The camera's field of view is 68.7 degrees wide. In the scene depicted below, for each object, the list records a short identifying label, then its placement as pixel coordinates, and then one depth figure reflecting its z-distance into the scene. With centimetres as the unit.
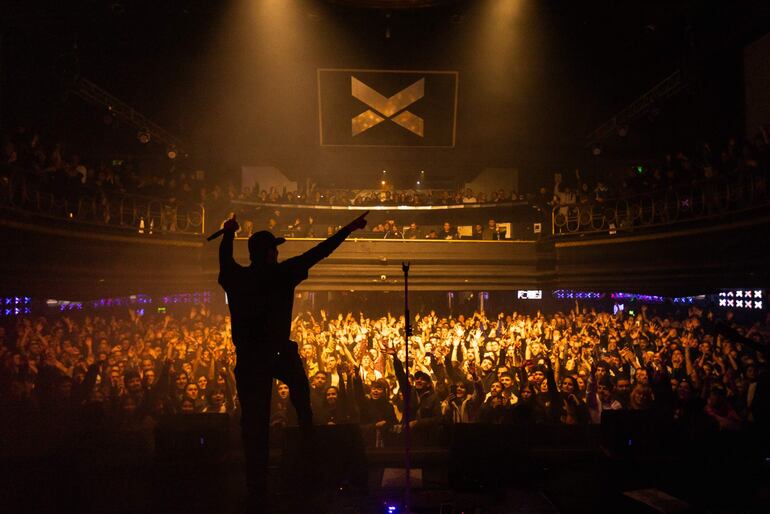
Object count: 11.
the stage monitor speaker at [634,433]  325
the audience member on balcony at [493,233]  1217
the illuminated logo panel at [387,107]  1152
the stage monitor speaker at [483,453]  294
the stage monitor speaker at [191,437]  322
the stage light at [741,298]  966
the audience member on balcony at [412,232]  1253
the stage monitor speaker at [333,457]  292
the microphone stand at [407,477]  256
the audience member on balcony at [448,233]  1244
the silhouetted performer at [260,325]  243
